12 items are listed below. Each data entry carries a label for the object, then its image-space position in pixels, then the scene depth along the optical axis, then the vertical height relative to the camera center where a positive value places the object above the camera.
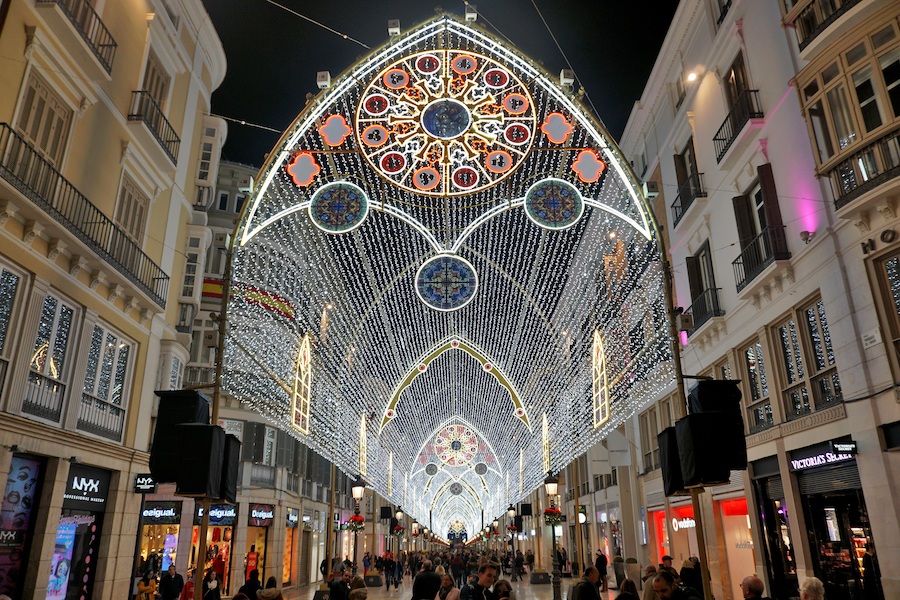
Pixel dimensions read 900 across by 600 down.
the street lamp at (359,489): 22.05 +1.51
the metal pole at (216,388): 7.35 +1.82
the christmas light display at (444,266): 12.99 +7.43
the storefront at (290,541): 27.42 -0.20
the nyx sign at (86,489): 12.17 +0.93
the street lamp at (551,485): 20.41 +1.45
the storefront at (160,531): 21.55 +0.21
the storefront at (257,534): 24.25 +0.09
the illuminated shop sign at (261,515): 24.49 +0.78
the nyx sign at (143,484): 14.40 +1.13
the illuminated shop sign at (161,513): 21.77 +0.79
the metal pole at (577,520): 16.15 +0.34
